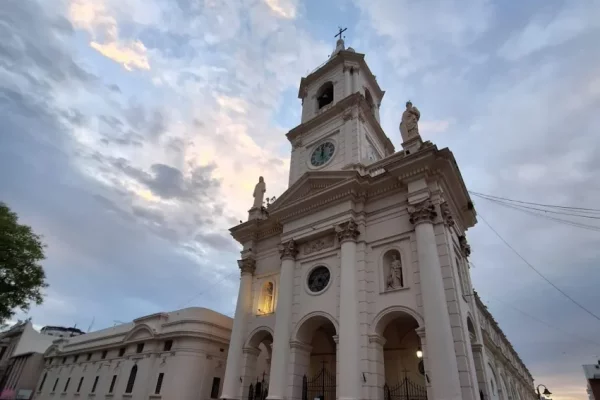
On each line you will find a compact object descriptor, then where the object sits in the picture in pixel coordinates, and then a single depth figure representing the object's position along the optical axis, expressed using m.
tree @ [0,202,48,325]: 22.06
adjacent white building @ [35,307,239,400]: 24.31
